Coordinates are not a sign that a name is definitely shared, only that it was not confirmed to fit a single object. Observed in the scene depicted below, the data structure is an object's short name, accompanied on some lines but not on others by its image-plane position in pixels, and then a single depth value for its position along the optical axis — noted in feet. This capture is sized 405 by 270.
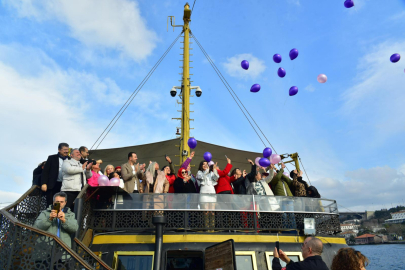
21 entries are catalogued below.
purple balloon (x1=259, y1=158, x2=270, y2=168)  26.22
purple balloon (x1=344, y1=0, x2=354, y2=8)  30.80
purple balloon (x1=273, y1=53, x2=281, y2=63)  35.78
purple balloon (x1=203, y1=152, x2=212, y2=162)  28.81
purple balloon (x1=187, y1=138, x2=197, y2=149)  30.13
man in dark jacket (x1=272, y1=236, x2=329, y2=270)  10.21
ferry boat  19.11
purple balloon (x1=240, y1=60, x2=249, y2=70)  36.24
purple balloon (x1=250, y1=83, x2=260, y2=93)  35.06
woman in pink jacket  23.09
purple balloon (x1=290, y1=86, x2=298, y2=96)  35.24
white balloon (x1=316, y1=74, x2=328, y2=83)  35.37
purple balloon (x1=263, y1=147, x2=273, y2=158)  28.25
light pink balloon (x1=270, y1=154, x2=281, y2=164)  27.10
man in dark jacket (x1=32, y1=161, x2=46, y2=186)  22.39
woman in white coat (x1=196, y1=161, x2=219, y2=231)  21.45
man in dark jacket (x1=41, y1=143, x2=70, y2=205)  20.70
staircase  13.61
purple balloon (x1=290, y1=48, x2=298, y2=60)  34.76
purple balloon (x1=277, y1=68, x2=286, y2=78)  35.12
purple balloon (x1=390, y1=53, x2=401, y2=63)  32.60
